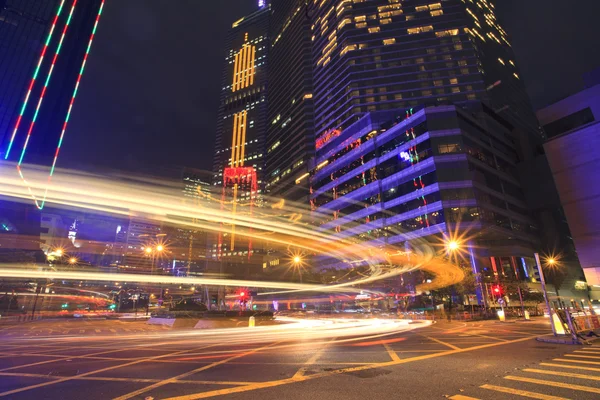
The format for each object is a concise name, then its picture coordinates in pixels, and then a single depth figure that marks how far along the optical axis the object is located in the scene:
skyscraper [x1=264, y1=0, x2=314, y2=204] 130.00
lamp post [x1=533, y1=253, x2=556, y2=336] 14.15
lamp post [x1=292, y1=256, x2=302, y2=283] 89.91
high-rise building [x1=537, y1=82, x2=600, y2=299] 58.41
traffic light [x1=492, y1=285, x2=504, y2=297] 31.14
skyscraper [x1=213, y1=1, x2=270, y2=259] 109.75
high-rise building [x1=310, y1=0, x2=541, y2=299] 64.00
